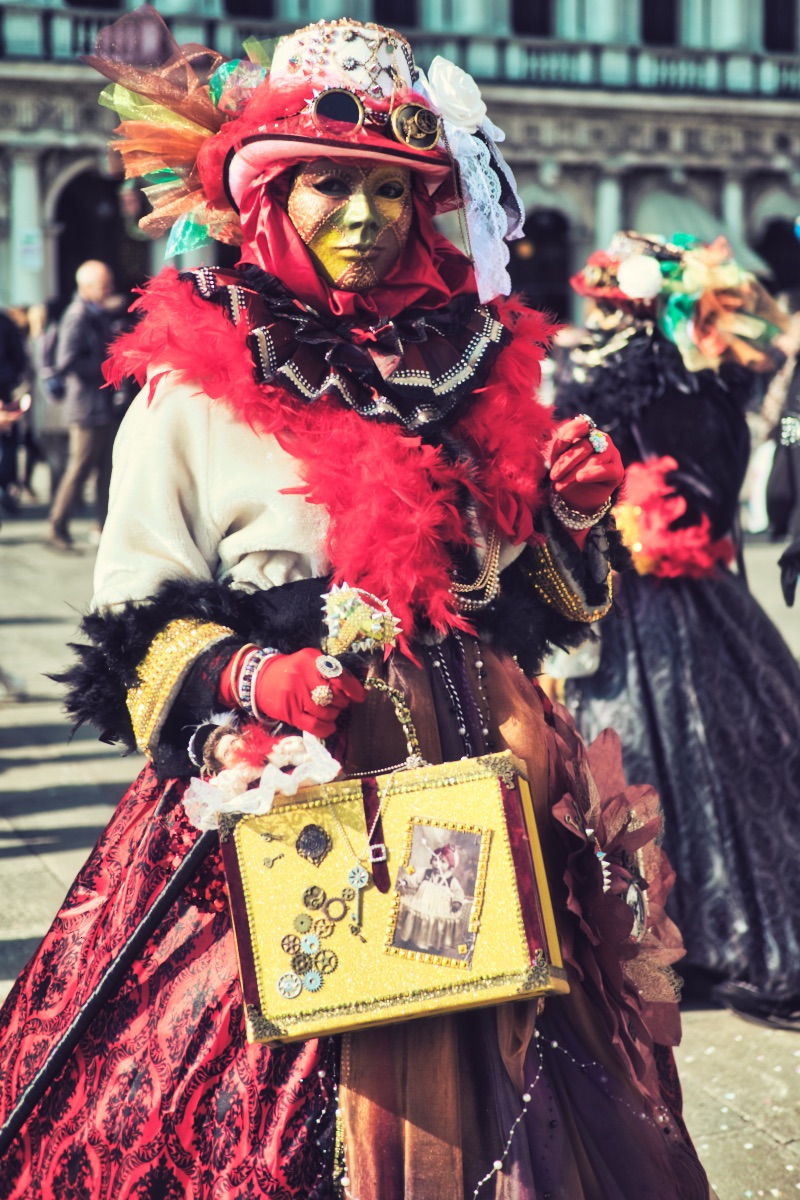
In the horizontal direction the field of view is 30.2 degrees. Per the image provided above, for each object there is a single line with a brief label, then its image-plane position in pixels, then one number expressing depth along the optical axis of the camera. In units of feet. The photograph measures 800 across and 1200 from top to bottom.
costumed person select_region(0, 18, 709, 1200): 6.59
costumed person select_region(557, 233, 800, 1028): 12.71
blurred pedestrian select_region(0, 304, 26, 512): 23.45
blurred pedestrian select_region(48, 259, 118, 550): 32.78
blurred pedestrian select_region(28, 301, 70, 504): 34.22
